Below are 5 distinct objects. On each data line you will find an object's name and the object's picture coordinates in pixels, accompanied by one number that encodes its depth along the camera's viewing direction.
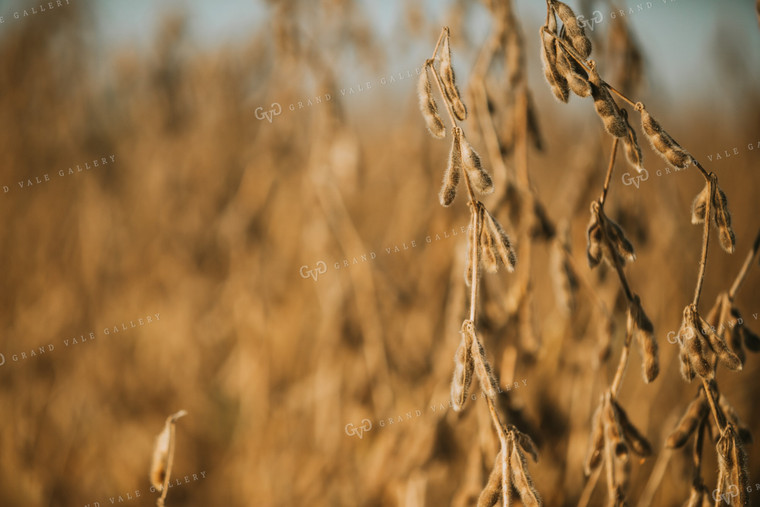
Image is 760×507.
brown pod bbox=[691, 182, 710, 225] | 1.84
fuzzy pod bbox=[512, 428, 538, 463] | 1.85
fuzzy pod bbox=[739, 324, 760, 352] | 1.91
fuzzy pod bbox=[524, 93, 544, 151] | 2.00
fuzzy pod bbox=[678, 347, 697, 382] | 1.84
